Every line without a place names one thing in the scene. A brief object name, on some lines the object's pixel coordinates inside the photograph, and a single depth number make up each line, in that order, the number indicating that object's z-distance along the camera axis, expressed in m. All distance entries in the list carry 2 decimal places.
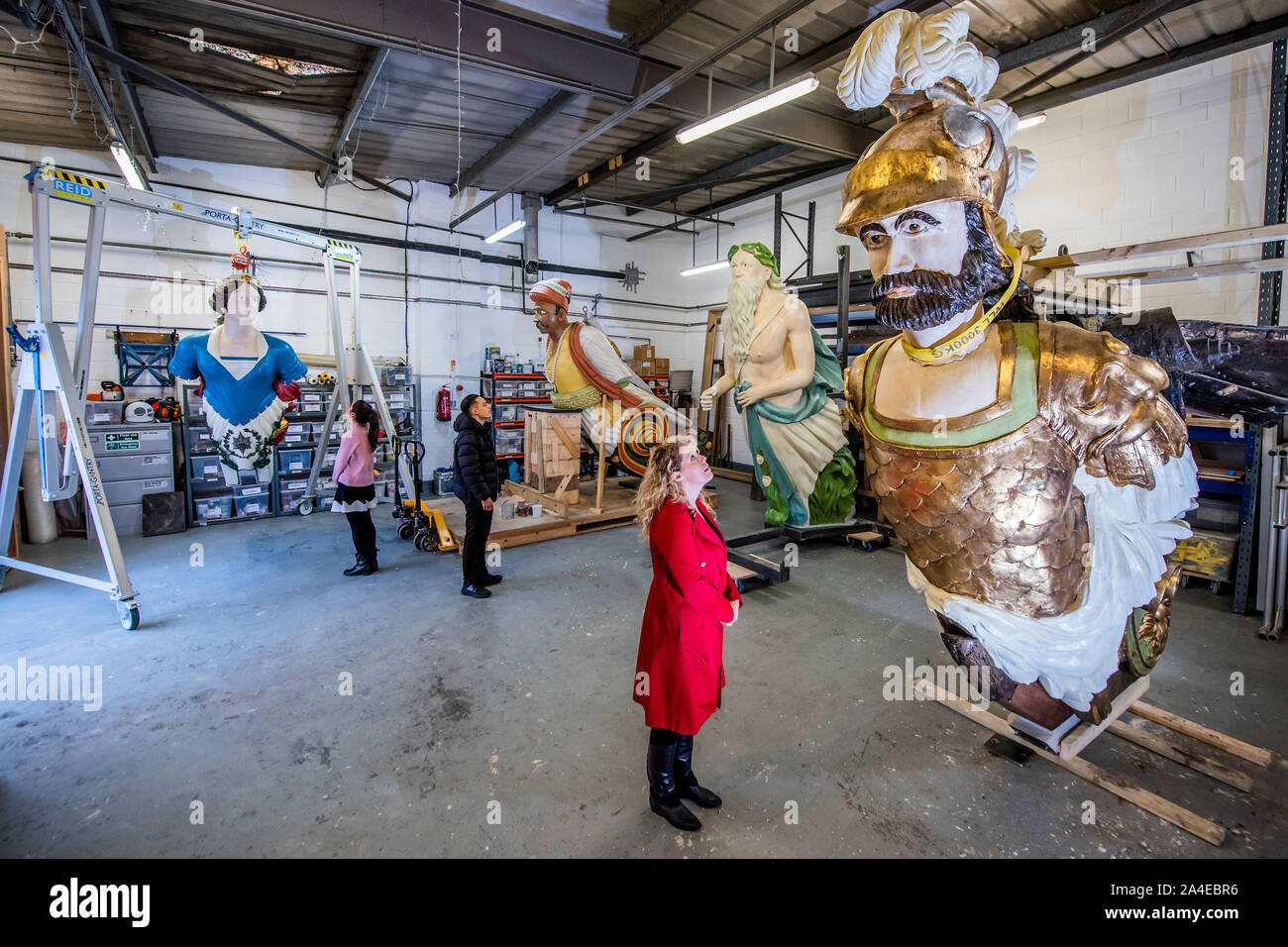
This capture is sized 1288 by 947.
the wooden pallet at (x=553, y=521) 5.45
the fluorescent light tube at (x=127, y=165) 4.77
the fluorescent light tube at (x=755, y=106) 4.02
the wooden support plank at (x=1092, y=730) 2.15
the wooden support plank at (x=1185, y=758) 2.25
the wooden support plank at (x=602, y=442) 5.57
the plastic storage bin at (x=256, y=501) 6.47
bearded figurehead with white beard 4.39
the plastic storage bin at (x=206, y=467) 6.39
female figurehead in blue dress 3.82
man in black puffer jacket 4.18
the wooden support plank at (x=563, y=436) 5.94
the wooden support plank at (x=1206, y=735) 2.36
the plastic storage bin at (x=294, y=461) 6.82
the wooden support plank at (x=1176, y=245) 2.54
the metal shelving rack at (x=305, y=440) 6.34
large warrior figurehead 1.55
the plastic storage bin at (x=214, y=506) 6.34
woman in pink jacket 4.55
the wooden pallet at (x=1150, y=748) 2.05
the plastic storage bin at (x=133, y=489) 5.90
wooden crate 5.95
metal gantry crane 3.32
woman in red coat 1.98
